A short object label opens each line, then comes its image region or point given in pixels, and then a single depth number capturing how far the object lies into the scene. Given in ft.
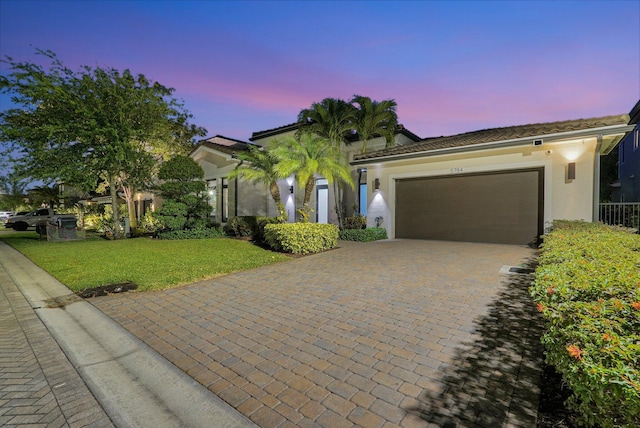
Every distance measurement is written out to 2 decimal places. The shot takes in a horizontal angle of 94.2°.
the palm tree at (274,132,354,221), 36.96
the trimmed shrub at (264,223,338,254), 31.94
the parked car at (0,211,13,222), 132.81
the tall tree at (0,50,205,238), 44.88
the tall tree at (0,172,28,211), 159.07
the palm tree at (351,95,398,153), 49.98
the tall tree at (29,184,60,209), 104.58
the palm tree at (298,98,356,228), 49.88
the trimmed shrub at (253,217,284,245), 41.80
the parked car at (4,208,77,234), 81.87
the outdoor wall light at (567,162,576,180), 31.32
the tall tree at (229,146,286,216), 42.88
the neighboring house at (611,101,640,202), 50.38
